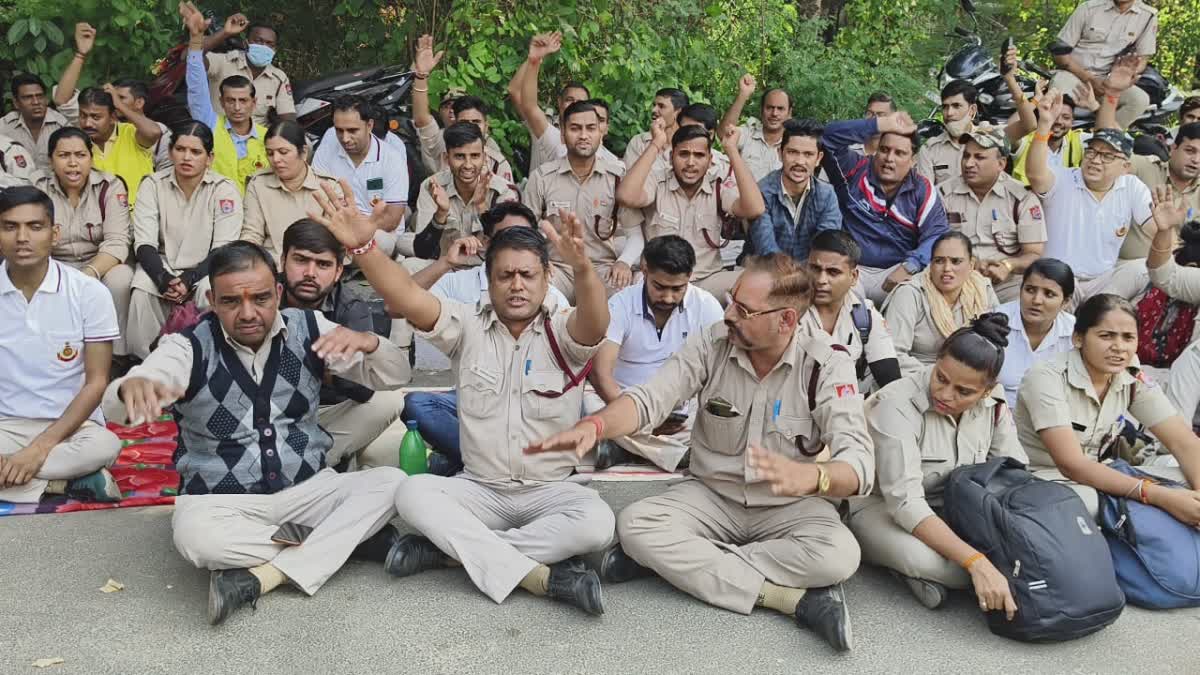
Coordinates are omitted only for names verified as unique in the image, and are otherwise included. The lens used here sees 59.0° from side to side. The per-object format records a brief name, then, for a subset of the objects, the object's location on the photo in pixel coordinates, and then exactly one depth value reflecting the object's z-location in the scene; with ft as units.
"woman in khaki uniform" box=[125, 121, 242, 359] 20.11
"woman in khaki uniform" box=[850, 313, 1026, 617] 11.84
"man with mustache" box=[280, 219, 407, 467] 14.90
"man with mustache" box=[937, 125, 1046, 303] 21.52
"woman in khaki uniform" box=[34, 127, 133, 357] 20.04
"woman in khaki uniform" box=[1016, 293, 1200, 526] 13.08
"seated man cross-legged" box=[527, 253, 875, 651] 11.56
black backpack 11.07
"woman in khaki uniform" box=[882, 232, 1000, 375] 17.80
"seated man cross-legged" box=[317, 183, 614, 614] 11.85
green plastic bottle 15.49
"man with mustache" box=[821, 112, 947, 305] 21.08
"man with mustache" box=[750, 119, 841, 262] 20.65
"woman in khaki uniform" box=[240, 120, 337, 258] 20.36
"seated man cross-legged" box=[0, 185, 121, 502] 14.23
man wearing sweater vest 11.81
